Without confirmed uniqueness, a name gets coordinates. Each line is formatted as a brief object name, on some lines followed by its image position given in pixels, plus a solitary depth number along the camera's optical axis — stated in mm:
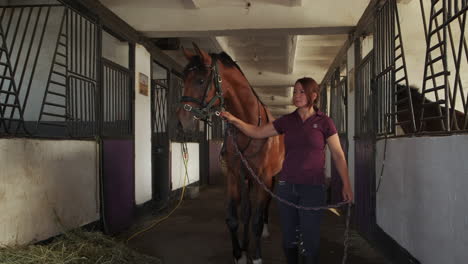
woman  1816
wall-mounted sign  4273
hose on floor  3477
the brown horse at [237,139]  2326
